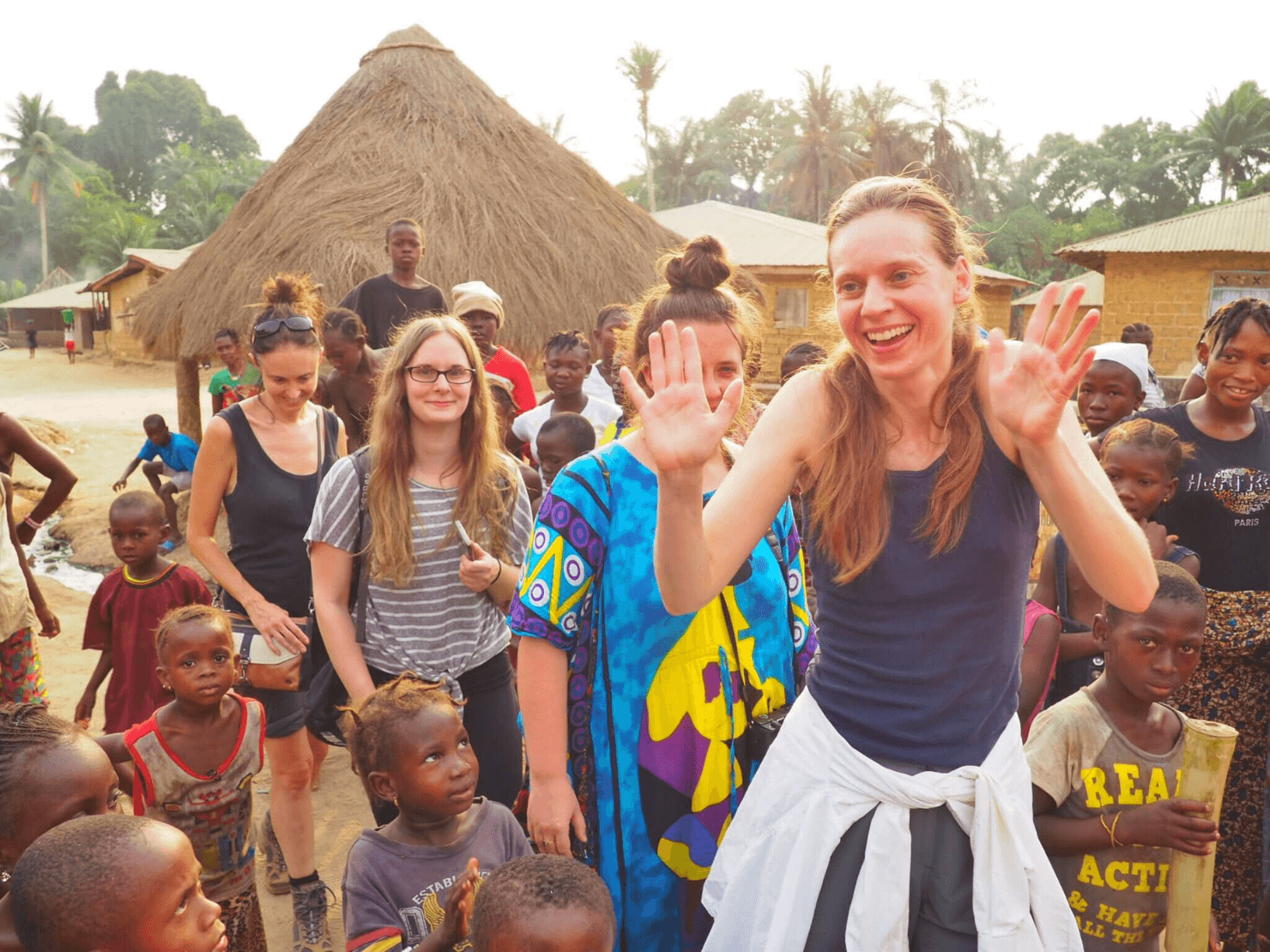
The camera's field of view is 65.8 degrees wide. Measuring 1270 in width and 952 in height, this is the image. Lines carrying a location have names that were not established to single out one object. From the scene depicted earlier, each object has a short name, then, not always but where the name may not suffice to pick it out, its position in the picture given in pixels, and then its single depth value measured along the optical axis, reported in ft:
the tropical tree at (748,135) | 190.08
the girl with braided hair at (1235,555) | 10.46
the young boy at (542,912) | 5.70
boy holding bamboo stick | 7.77
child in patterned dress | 9.39
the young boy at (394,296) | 22.54
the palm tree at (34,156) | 184.96
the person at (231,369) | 29.14
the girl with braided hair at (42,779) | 6.97
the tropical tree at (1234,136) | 122.11
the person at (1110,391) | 14.30
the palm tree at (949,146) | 136.67
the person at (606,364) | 20.31
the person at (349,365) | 17.95
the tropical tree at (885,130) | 130.82
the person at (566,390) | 18.35
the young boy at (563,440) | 15.44
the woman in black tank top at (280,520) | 11.03
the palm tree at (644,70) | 139.03
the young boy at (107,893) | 5.46
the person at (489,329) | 20.45
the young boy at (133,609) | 12.66
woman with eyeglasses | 9.54
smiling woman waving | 5.34
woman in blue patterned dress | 7.20
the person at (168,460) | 31.71
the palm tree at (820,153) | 134.82
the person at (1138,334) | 27.71
